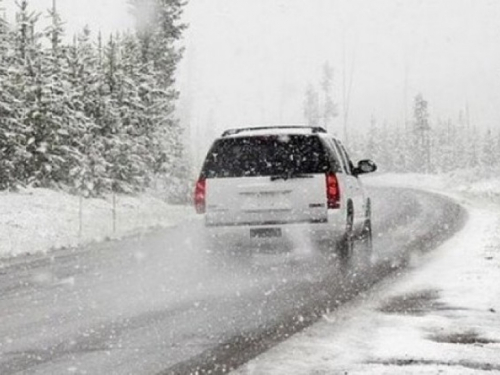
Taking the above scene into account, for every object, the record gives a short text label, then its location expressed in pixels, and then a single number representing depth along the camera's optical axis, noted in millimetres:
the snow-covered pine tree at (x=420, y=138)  120188
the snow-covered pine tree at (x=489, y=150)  126812
